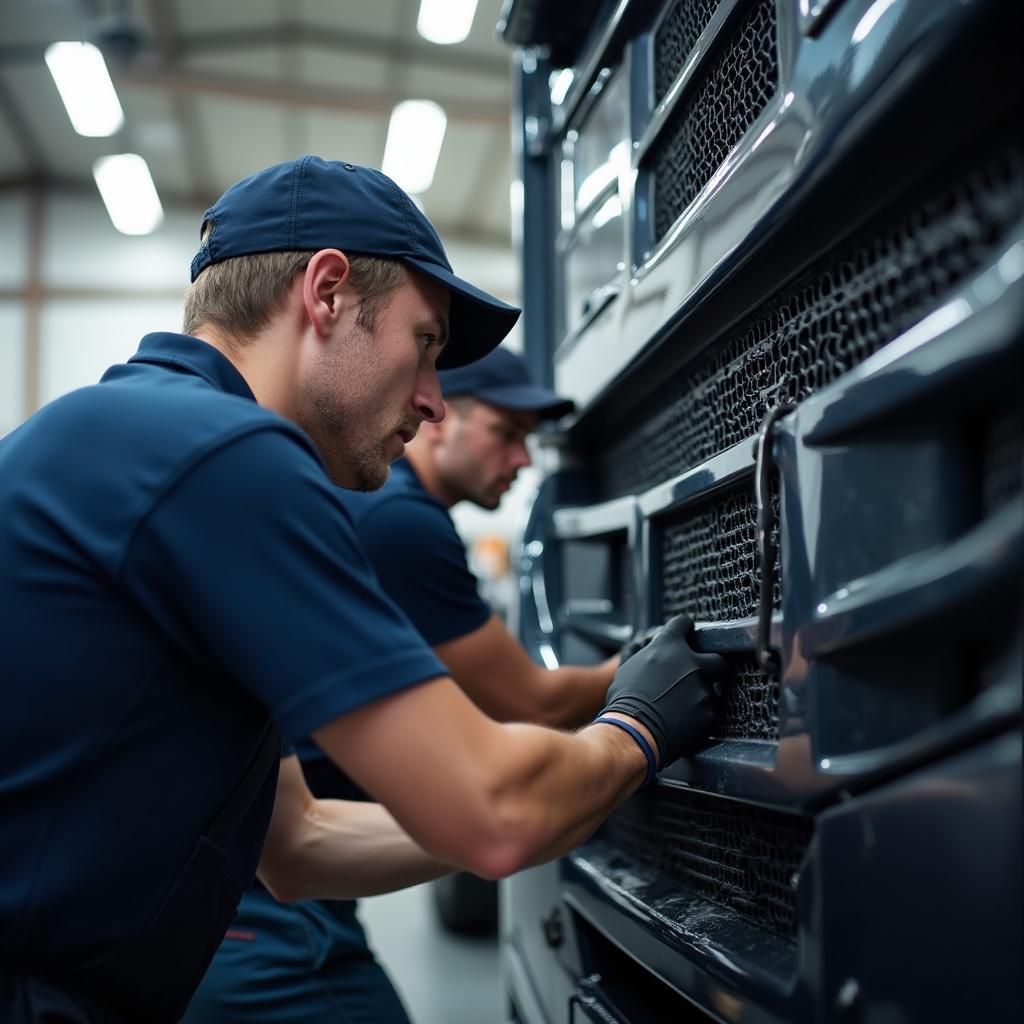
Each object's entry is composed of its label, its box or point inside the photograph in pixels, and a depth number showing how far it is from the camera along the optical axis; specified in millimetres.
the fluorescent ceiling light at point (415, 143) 10523
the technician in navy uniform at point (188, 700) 982
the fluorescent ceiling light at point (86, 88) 9625
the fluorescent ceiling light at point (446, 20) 8938
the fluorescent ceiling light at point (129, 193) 12164
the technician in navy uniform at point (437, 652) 1771
